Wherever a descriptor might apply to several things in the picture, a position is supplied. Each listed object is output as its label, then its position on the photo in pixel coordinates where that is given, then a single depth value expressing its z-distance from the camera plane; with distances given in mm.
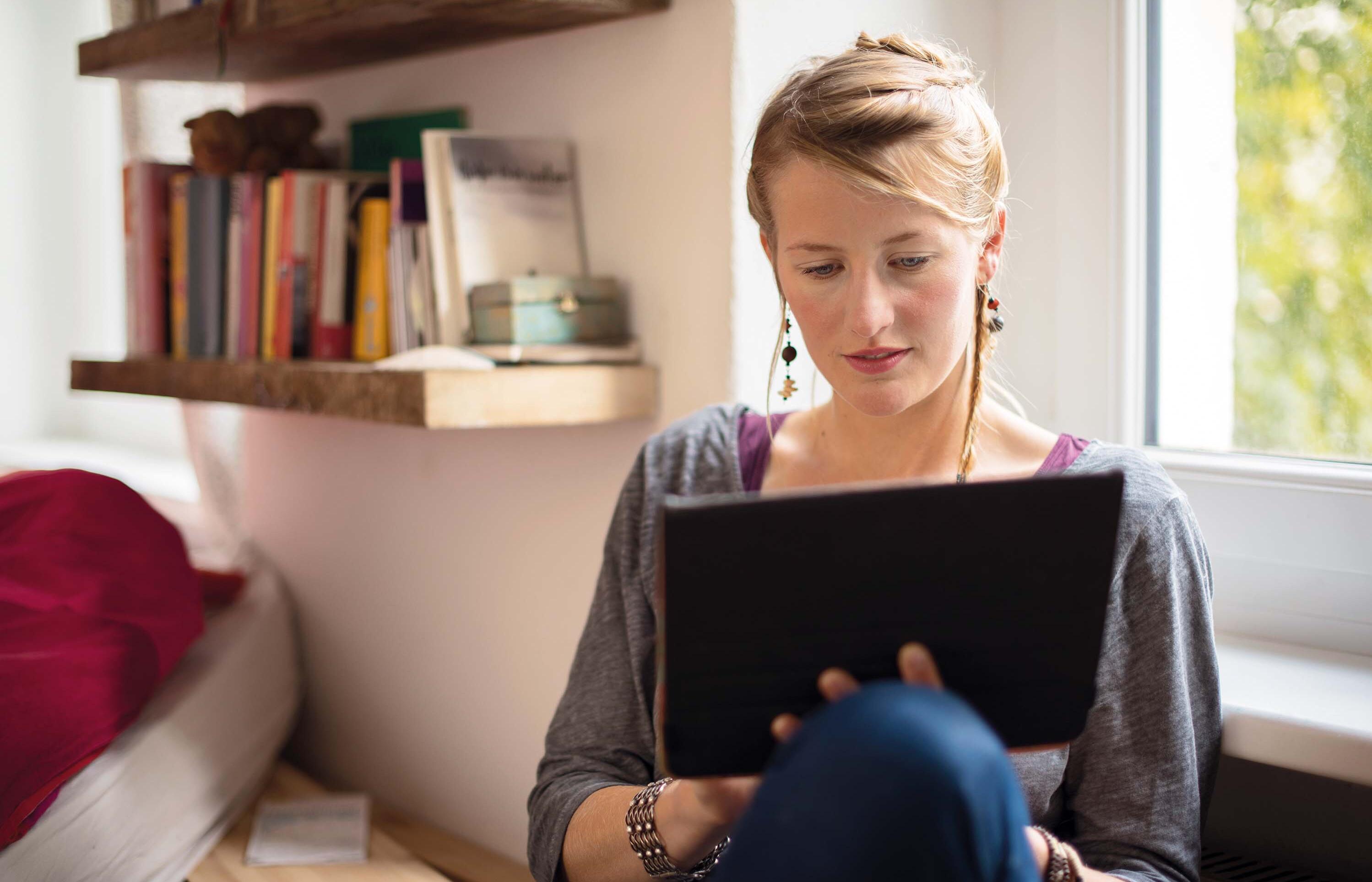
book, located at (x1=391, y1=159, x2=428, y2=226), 1363
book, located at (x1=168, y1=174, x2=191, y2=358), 1709
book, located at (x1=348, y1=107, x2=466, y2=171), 1525
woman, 857
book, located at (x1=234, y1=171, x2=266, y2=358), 1598
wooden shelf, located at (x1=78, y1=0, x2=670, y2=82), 1247
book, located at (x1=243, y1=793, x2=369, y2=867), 1438
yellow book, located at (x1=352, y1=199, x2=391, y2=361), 1473
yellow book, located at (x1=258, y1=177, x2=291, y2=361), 1563
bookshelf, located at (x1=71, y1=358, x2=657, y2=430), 1149
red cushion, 1219
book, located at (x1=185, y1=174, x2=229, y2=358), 1648
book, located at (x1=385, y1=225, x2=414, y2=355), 1389
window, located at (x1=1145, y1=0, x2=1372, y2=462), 1136
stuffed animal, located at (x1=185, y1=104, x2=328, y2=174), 1614
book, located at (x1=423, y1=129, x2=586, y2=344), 1291
